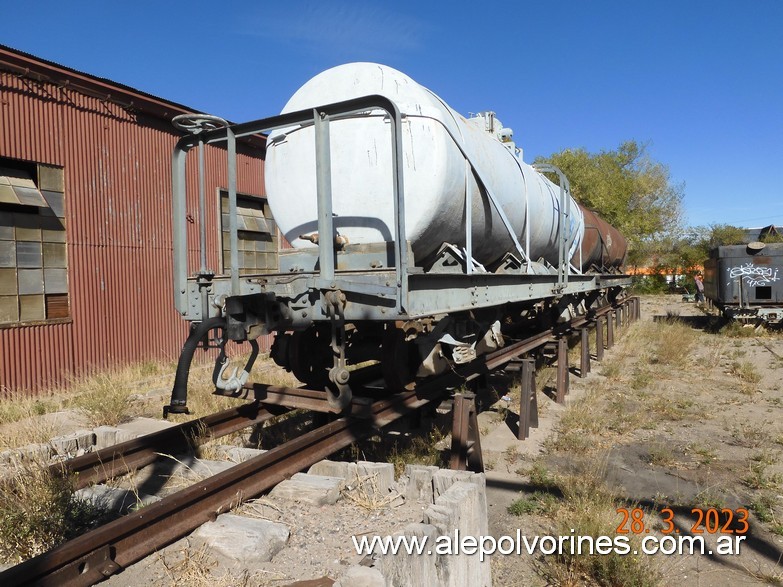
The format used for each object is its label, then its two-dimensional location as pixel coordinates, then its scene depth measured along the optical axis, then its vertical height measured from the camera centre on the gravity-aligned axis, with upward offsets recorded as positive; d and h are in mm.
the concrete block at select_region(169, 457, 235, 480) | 3662 -1239
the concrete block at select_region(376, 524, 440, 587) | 2246 -1248
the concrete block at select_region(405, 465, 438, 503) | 3377 -1280
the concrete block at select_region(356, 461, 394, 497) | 3426 -1232
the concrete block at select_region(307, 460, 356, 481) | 3484 -1211
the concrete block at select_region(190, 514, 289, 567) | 2604 -1265
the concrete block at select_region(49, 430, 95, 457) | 4375 -1250
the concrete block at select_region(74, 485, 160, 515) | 3138 -1248
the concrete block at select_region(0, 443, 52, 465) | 3557 -1173
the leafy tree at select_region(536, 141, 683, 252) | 33094 +6047
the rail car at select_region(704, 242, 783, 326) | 14672 -130
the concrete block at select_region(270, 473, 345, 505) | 3223 -1243
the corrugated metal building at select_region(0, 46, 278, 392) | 8031 +1221
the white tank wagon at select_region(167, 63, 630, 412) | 3469 +408
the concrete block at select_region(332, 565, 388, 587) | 2152 -1196
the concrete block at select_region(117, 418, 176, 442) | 5388 -1417
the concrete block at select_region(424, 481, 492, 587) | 2727 -1312
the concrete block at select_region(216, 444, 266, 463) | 3914 -1219
